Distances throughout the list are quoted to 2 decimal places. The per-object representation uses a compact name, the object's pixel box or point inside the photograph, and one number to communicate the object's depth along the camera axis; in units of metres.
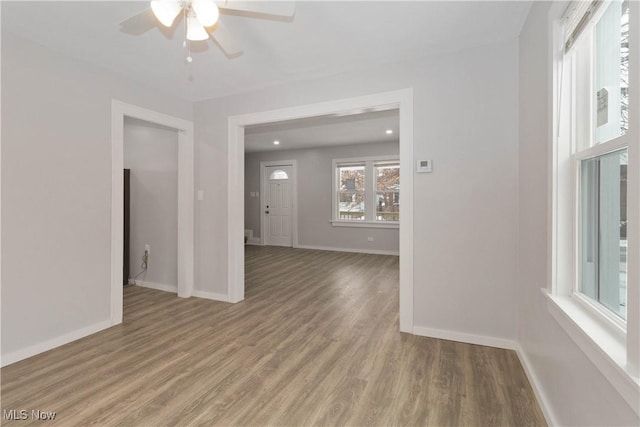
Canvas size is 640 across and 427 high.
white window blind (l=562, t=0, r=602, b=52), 1.25
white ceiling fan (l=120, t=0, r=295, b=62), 1.49
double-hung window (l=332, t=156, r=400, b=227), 6.73
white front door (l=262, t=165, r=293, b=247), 7.80
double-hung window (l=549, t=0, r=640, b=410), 0.86
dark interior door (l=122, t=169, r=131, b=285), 4.08
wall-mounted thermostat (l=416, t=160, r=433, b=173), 2.53
